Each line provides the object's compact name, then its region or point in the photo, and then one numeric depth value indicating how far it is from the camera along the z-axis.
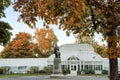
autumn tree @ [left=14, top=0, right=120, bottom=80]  7.74
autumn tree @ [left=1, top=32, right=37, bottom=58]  61.90
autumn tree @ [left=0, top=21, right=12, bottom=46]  19.05
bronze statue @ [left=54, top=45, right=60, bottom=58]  36.80
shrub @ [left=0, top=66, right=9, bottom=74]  52.15
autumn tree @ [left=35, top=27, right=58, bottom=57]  62.18
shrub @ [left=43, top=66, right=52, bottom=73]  52.35
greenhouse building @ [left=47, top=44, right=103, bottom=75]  53.82
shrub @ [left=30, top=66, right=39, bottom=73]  53.25
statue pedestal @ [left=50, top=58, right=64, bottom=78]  36.84
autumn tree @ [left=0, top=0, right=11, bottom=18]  19.37
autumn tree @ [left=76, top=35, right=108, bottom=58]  68.86
